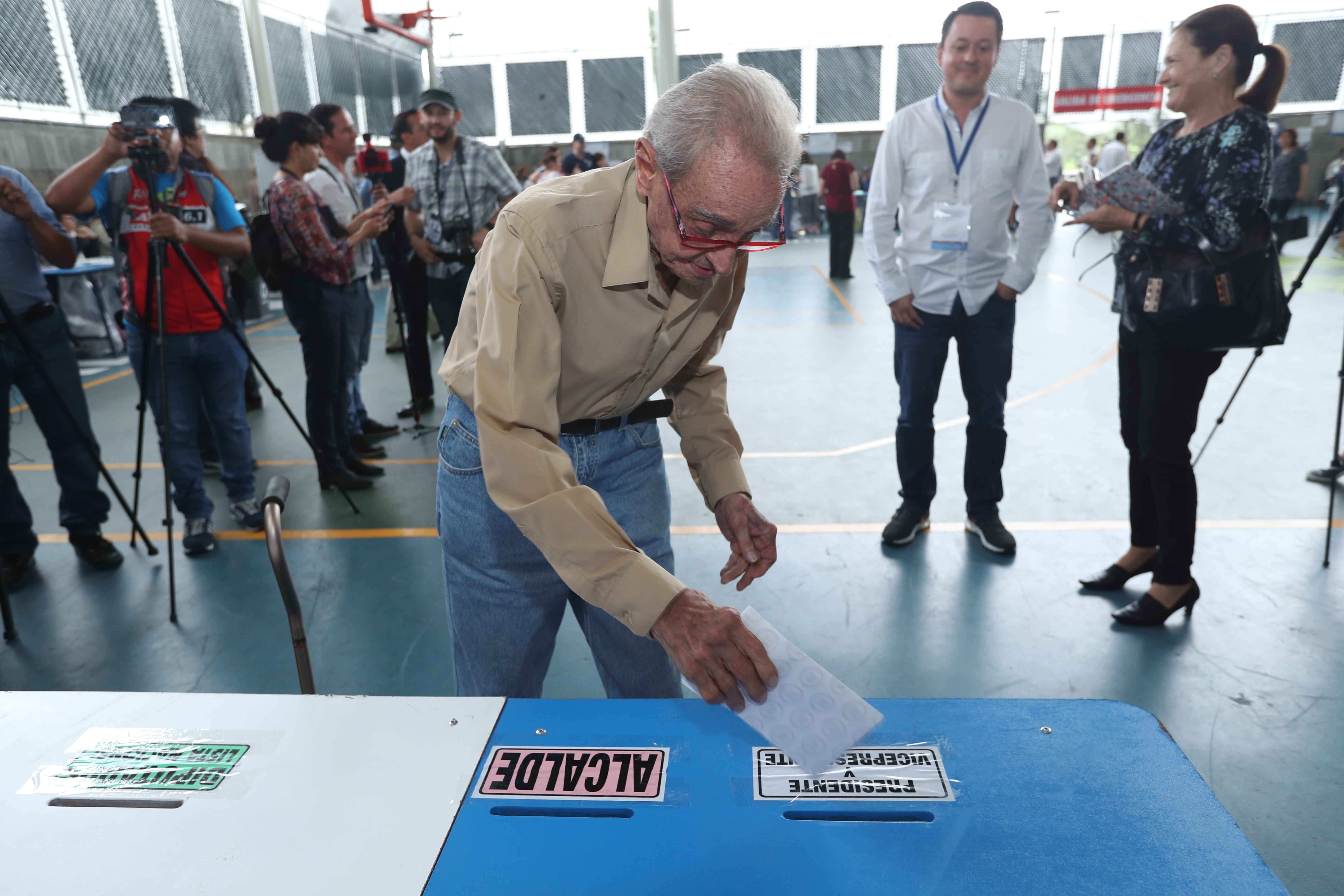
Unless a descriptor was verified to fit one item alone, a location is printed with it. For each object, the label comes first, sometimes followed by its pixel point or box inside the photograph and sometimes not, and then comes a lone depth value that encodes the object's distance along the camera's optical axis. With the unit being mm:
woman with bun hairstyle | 3848
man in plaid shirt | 4449
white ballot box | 842
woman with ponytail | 2340
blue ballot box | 815
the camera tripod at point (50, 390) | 2822
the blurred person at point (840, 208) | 10336
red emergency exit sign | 20328
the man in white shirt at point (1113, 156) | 14328
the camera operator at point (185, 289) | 3080
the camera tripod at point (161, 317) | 2979
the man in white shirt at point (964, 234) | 3070
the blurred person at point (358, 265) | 4273
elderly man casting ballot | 1067
